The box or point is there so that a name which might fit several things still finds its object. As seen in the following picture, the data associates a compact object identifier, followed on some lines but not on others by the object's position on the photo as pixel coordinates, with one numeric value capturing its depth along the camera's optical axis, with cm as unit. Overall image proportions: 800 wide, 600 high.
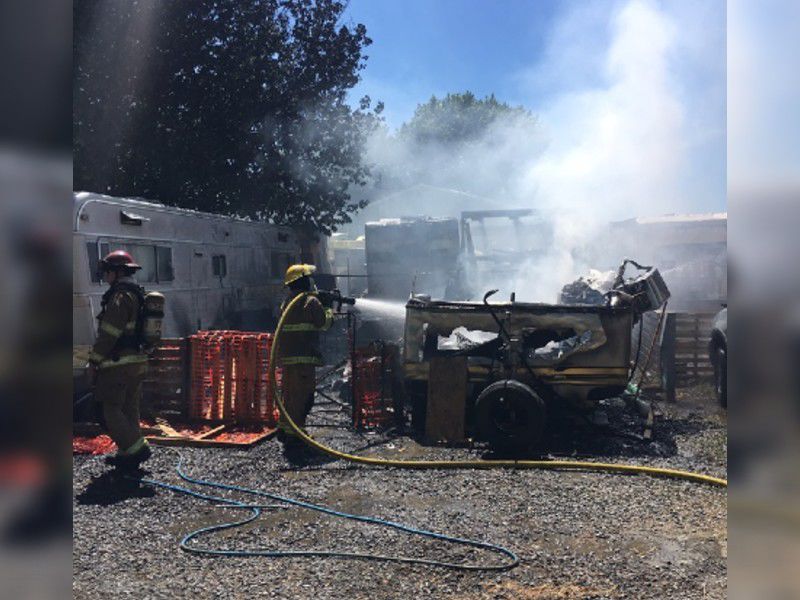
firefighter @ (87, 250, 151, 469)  582
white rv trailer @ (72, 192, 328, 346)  802
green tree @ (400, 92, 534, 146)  3744
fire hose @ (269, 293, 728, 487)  558
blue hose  401
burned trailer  685
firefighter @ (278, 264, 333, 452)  696
